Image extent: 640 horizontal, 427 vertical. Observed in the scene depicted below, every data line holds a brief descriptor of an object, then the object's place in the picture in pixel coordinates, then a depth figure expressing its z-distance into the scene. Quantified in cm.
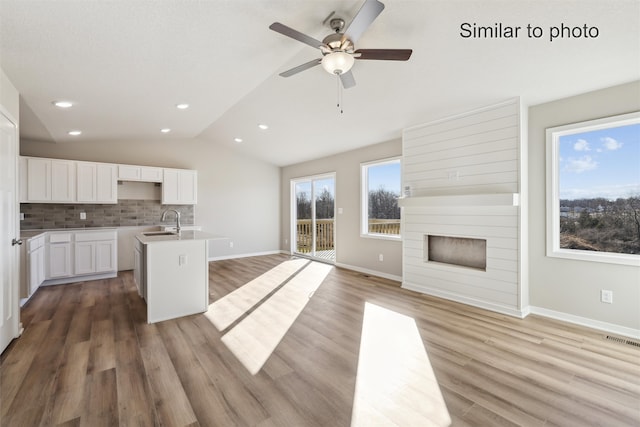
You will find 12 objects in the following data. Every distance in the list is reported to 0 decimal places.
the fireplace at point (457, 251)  388
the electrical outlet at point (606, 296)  298
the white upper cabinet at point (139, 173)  558
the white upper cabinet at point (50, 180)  475
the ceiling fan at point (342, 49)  201
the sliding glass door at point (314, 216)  686
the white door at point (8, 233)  248
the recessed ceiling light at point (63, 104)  326
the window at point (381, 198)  525
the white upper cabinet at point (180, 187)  611
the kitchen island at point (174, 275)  326
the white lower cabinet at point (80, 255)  470
